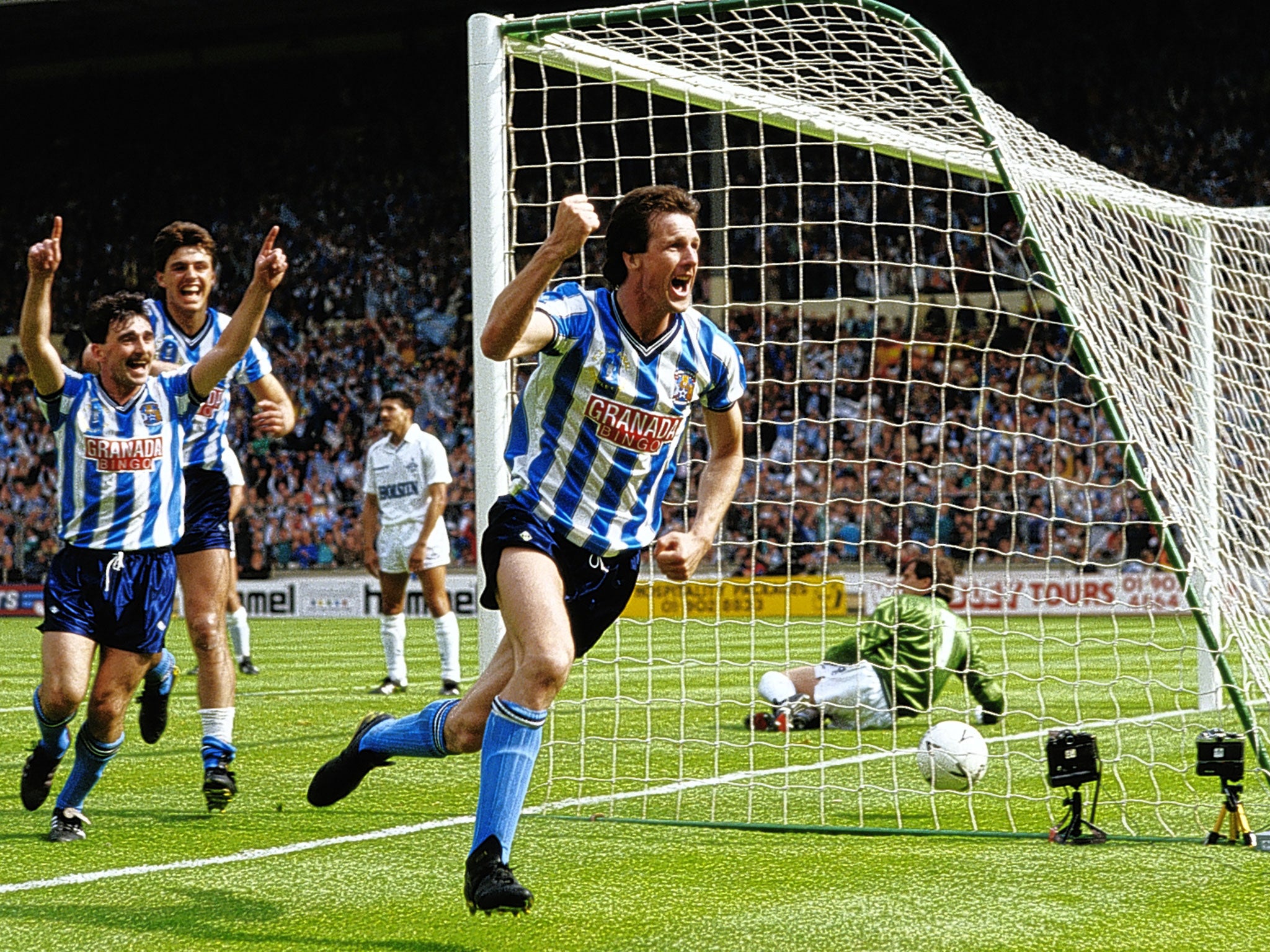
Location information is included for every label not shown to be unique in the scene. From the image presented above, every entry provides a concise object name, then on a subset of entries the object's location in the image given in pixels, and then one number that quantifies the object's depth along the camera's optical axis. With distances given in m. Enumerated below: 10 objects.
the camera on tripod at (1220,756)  9.81
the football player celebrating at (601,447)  8.21
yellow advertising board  39.12
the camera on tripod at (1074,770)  9.93
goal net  10.99
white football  11.62
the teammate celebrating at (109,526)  10.41
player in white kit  21.36
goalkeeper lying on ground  15.77
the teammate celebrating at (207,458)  11.40
